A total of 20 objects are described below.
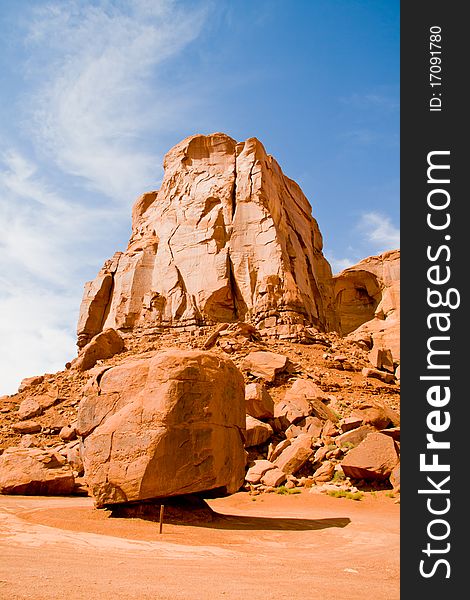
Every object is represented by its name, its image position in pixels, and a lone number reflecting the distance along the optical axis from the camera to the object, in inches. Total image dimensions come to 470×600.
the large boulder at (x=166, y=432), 397.1
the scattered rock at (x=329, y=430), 783.7
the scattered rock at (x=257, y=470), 706.7
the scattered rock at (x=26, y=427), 1025.5
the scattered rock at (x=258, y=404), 860.0
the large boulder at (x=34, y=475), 617.3
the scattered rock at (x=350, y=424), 778.8
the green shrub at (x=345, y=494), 607.8
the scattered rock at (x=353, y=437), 736.3
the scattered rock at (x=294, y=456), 721.0
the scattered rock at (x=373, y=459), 622.2
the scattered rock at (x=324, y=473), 688.4
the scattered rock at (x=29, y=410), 1100.5
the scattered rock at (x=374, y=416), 795.4
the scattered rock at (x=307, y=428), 819.4
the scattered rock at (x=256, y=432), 800.1
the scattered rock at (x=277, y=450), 775.8
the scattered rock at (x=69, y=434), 959.6
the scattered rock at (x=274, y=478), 683.4
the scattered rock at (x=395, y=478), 606.5
